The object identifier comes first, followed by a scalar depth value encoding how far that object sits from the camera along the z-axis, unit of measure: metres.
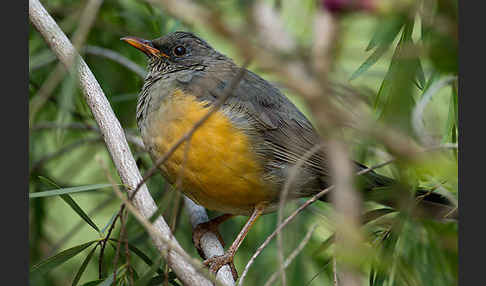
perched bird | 6.32
